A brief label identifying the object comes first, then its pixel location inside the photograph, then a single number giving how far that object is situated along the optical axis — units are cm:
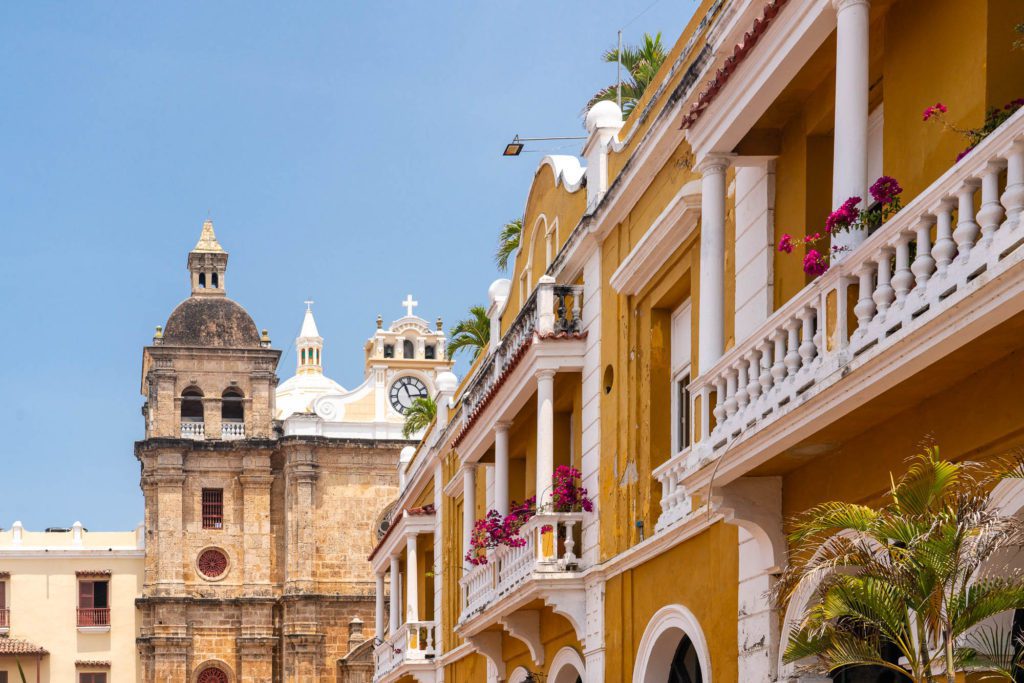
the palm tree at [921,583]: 773
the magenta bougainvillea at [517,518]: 1894
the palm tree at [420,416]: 4859
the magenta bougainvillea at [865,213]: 992
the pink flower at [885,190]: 990
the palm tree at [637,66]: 2852
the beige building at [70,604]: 6097
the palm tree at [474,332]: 3847
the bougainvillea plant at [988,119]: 934
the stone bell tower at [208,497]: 6209
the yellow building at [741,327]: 928
